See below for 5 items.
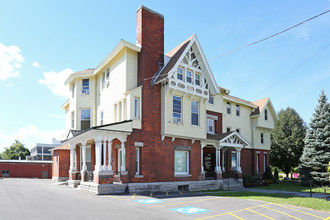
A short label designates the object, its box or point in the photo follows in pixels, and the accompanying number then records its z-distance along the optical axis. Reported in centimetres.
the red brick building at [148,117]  1917
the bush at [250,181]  2757
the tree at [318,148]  2775
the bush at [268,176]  3206
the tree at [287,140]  4131
